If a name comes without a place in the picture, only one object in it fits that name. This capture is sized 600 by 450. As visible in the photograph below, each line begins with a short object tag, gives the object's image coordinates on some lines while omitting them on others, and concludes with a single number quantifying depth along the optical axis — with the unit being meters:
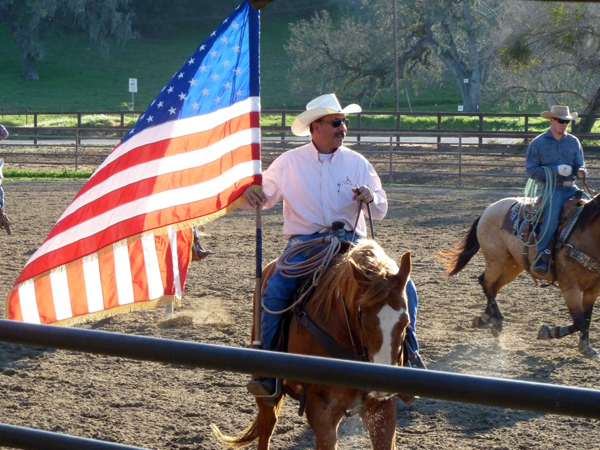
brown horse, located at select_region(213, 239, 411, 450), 6.68
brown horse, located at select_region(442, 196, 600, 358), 12.72
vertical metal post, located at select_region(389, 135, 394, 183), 36.03
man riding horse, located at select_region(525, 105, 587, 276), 13.09
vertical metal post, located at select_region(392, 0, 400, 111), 64.65
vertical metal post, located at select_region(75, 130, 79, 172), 40.56
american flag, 7.48
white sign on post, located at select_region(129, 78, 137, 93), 57.03
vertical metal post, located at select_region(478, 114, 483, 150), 41.26
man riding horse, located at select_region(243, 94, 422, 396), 8.44
